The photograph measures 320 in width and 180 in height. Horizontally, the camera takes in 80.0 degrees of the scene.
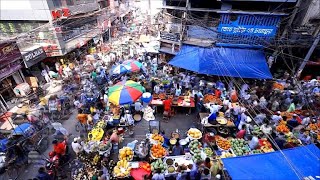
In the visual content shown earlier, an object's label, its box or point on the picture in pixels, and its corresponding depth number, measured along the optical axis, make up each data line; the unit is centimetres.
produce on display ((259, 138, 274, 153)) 948
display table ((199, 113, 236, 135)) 1130
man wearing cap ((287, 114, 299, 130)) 1134
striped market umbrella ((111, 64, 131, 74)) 1566
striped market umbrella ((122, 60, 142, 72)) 1615
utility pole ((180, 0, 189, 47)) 1709
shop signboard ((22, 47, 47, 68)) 1656
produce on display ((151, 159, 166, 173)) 871
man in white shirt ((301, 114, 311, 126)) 1136
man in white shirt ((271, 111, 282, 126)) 1138
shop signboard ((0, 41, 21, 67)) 1455
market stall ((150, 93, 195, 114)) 1376
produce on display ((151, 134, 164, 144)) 1020
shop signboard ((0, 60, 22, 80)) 1474
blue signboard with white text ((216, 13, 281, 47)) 1592
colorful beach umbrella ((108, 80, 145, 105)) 1166
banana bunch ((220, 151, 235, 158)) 930
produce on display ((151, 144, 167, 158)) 934
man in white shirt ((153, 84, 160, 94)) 1495
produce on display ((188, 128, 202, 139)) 1057
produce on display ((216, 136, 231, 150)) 971
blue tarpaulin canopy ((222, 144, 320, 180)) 648
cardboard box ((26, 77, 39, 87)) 1759
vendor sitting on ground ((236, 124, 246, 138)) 1052
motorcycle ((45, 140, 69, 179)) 945
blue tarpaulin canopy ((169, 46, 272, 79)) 1547
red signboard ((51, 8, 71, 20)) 1906
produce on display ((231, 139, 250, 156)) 938
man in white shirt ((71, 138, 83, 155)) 973
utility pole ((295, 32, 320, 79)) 1472
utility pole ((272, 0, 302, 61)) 1541
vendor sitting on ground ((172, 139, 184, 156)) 954
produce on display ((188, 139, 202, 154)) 968
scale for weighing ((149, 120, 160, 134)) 1160
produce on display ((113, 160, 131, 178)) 866
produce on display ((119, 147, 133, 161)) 936
